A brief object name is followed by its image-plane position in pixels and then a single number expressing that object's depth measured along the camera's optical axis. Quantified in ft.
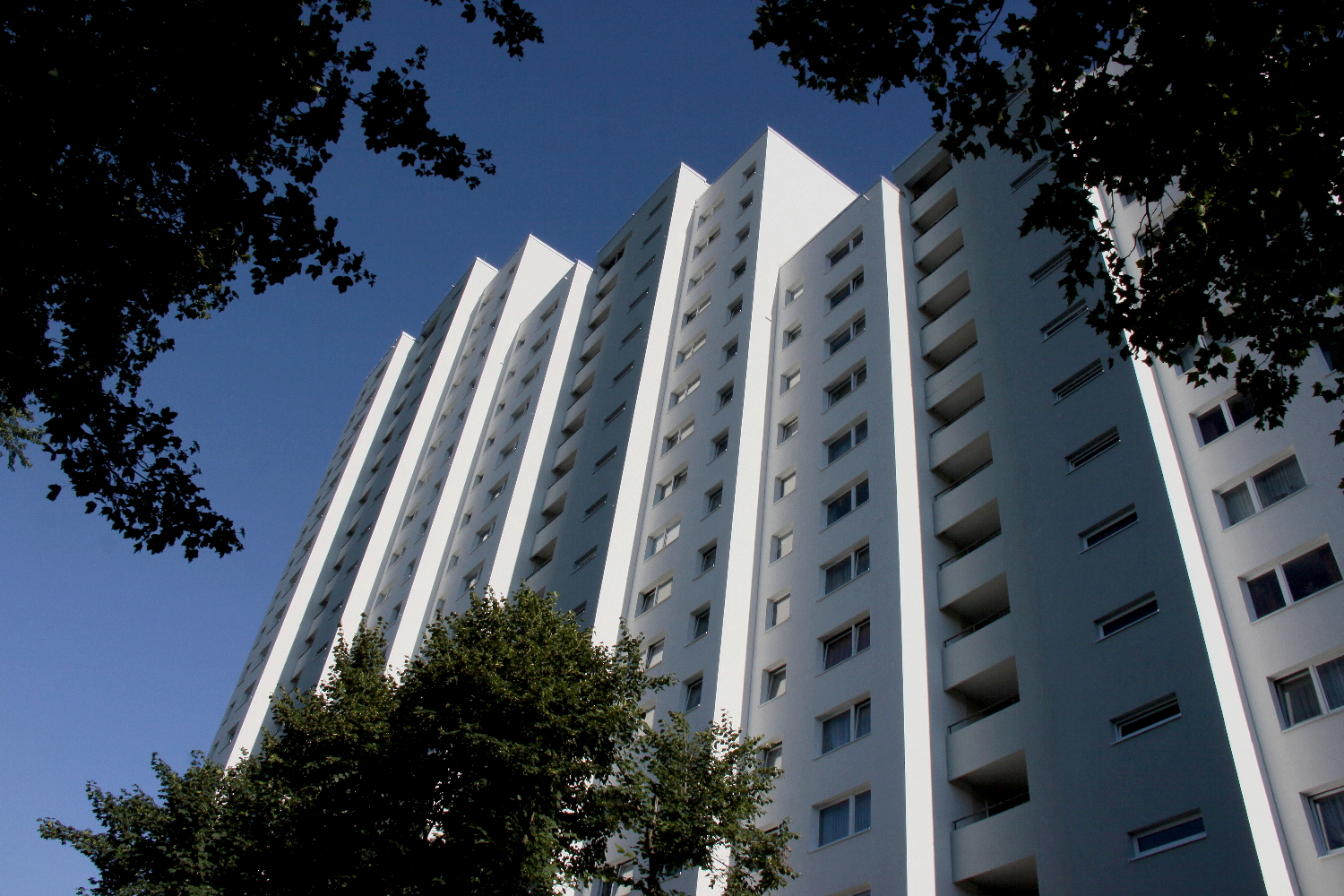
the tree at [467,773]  52.47
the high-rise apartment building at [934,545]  55.98
